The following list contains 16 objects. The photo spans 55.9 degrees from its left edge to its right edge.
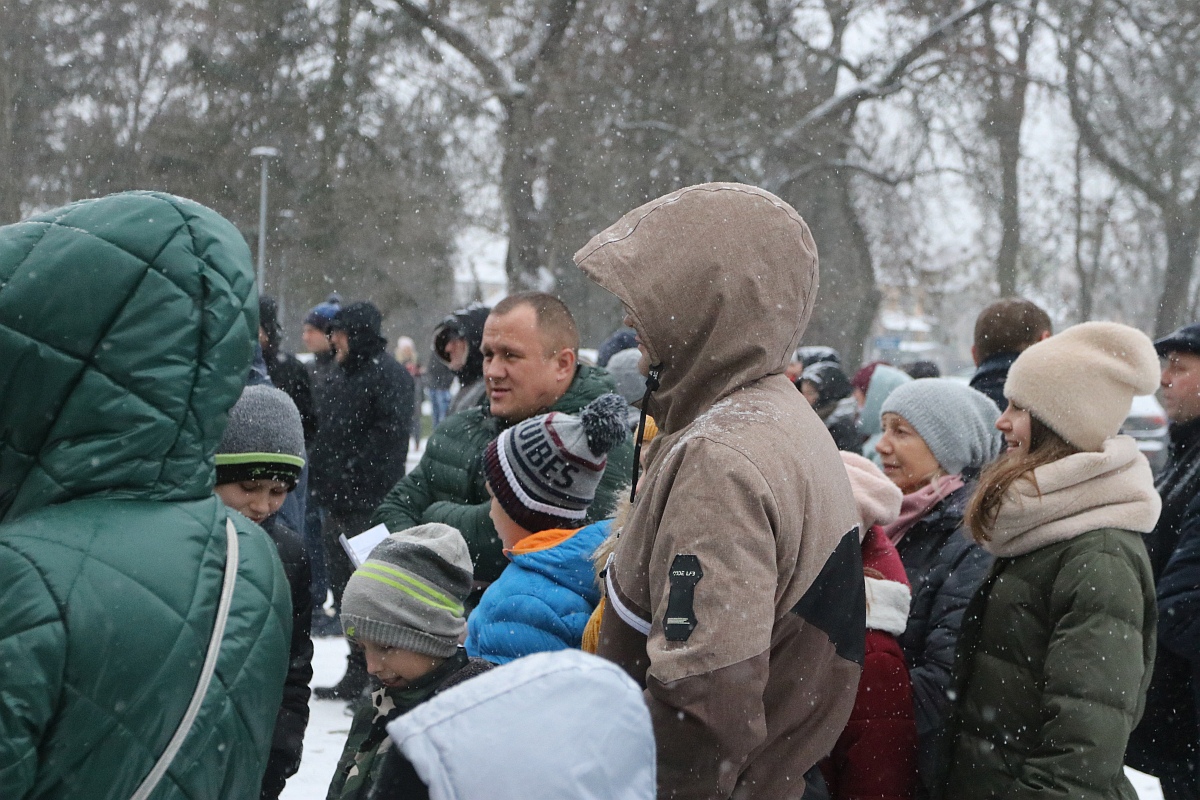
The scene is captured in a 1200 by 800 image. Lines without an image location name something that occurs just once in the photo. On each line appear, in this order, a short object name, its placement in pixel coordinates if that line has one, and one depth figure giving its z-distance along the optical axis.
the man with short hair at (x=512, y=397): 3.62
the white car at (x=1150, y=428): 12.31
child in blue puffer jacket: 2.41
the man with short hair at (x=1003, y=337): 4.47
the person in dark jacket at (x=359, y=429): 6.20
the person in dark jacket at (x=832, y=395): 6.07
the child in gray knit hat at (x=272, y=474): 2.63
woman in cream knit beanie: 2.21
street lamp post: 16.70
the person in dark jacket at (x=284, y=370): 5.80
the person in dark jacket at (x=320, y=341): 6.93
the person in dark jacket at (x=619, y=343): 6.45
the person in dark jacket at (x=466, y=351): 5.67
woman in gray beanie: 2.59
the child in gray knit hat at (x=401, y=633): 2.19
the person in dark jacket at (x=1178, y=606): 3.04
